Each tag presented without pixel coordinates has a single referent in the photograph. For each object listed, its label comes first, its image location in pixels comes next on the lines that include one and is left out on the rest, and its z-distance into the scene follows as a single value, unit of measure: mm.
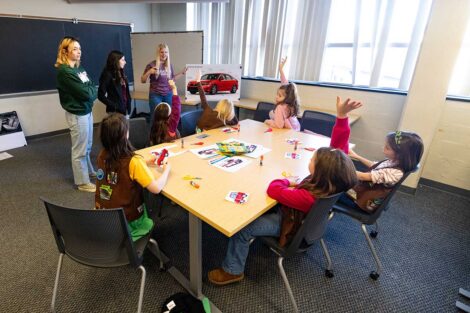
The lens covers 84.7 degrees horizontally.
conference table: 1257
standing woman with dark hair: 2842
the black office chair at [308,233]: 1247
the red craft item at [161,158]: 1705
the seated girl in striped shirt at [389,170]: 1587
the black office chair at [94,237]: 1090
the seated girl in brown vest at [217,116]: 2648
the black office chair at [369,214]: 1571
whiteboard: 4371
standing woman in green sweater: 2307
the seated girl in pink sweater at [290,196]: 1287
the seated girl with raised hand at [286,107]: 2652
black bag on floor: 1455
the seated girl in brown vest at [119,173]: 1347
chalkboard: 3494
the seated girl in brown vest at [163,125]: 2232
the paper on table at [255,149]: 1964
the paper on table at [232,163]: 1715
